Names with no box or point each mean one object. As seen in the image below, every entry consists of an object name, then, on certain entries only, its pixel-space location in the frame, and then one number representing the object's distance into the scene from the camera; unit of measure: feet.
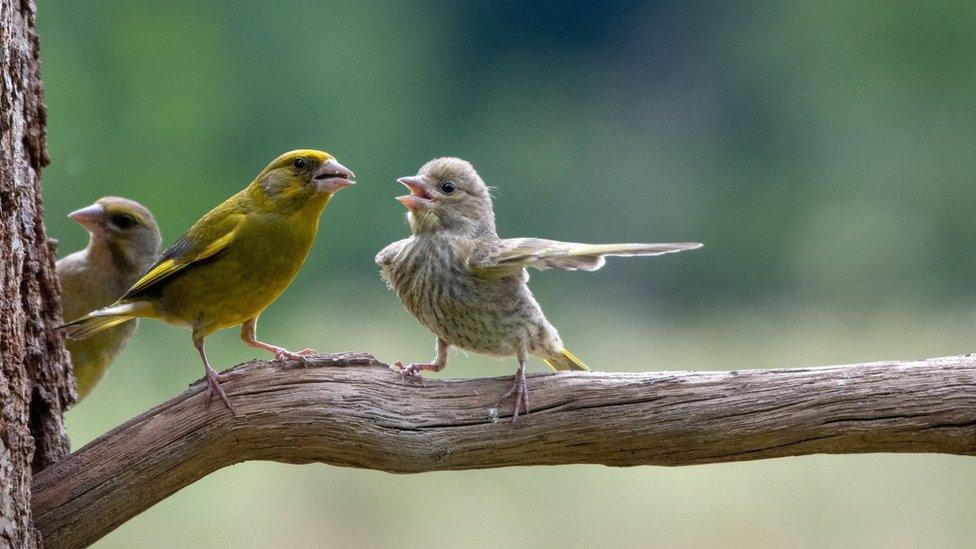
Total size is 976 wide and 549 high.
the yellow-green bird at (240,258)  21.88
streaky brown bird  22.26
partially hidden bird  25.80
